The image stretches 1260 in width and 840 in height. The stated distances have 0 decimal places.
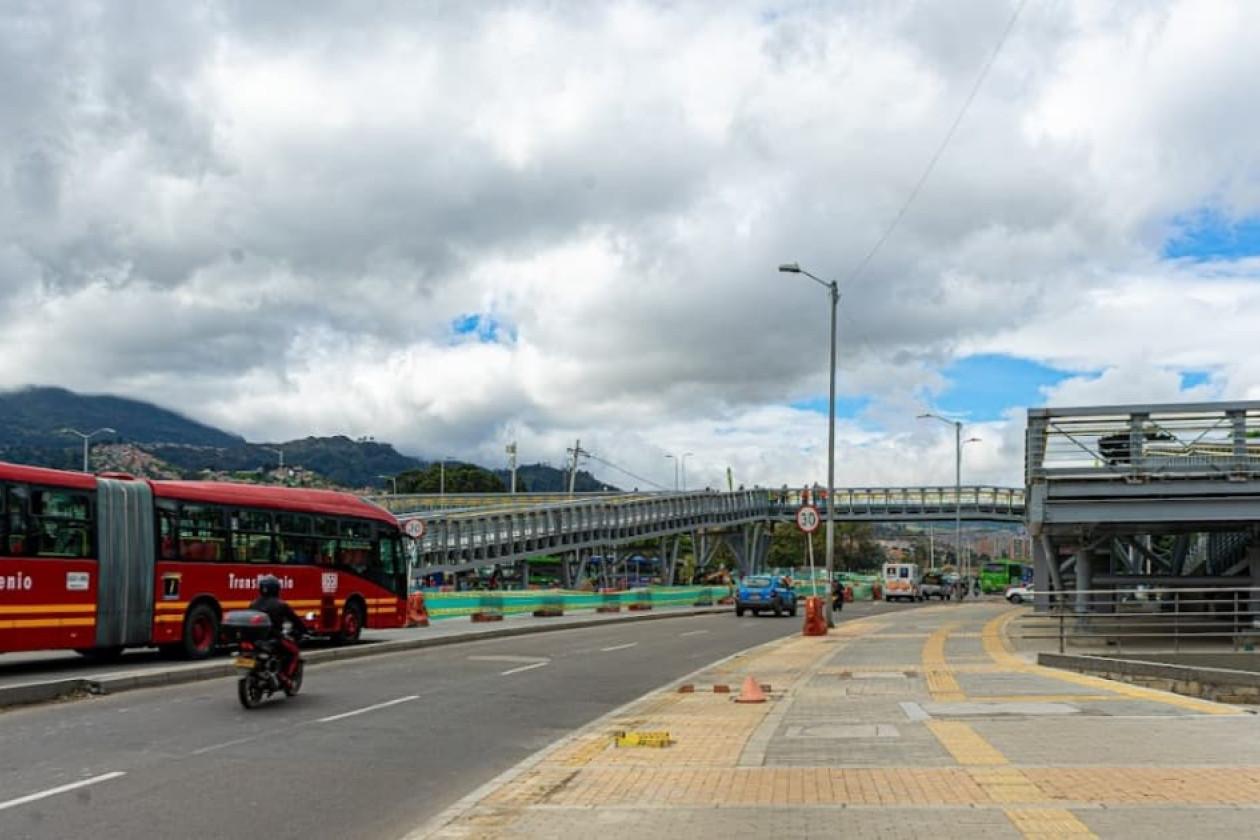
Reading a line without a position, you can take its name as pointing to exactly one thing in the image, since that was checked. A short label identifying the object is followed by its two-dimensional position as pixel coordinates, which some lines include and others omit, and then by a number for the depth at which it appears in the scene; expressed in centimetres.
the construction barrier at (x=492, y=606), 3981
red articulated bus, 1842
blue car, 4491
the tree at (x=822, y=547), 14325
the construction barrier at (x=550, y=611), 4172
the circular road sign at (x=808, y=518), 3108
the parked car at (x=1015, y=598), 7381
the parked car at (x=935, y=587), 8656
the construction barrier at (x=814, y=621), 3080
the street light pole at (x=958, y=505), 8038
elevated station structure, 2386
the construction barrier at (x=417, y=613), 3400
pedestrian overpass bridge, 5478
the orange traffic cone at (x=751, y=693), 1524
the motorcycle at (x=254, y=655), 1438
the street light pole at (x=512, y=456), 13074
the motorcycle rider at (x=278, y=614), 1480
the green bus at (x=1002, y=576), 11279
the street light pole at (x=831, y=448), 3562
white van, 7900
